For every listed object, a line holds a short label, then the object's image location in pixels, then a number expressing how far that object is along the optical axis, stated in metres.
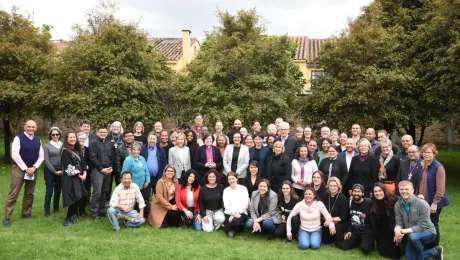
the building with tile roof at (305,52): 31.74
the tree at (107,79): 15.09
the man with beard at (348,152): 7.89
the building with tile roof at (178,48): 31.67
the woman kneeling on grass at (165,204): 7.91
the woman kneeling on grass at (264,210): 7.37
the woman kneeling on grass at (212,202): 7.86
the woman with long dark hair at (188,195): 7.98
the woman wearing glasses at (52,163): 8.12
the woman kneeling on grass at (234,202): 7.59
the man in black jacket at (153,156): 8.52
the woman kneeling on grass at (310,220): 6.91
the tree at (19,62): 15.90
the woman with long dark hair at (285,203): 7.36
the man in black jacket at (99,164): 8.20
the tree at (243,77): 15.32
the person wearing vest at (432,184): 6.34
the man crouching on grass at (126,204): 7.62
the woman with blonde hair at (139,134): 8.94
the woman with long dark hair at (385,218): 6.49
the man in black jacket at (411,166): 6.68
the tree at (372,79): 13.62
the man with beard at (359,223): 6.76
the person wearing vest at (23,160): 7.77
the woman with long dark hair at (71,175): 7.82
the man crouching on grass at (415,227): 5.95
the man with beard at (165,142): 8.87
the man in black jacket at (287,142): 8.59
